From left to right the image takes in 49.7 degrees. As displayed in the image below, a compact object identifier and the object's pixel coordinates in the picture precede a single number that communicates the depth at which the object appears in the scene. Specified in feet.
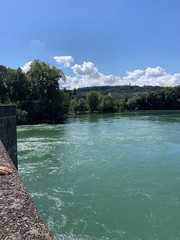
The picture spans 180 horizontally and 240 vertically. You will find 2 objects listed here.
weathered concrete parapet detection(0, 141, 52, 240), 4.92
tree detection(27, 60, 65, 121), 125.07
